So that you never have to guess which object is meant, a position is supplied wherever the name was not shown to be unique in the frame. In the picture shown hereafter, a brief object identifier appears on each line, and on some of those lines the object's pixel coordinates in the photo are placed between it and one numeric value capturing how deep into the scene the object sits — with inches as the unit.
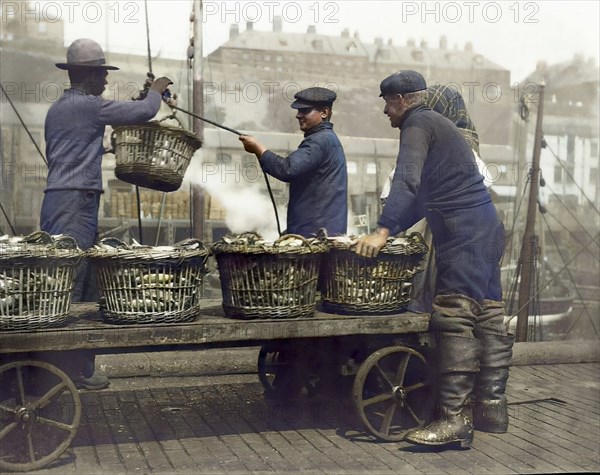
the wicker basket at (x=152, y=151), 207.8
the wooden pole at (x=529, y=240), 500.5
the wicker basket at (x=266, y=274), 183.5
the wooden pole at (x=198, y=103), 319.2
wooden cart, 170.1
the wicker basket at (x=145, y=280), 173.3
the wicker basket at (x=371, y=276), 194.2
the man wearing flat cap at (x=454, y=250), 197.5
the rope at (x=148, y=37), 226.4
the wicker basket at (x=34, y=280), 163.0
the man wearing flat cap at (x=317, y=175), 211.6
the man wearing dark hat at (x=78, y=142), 214.5
